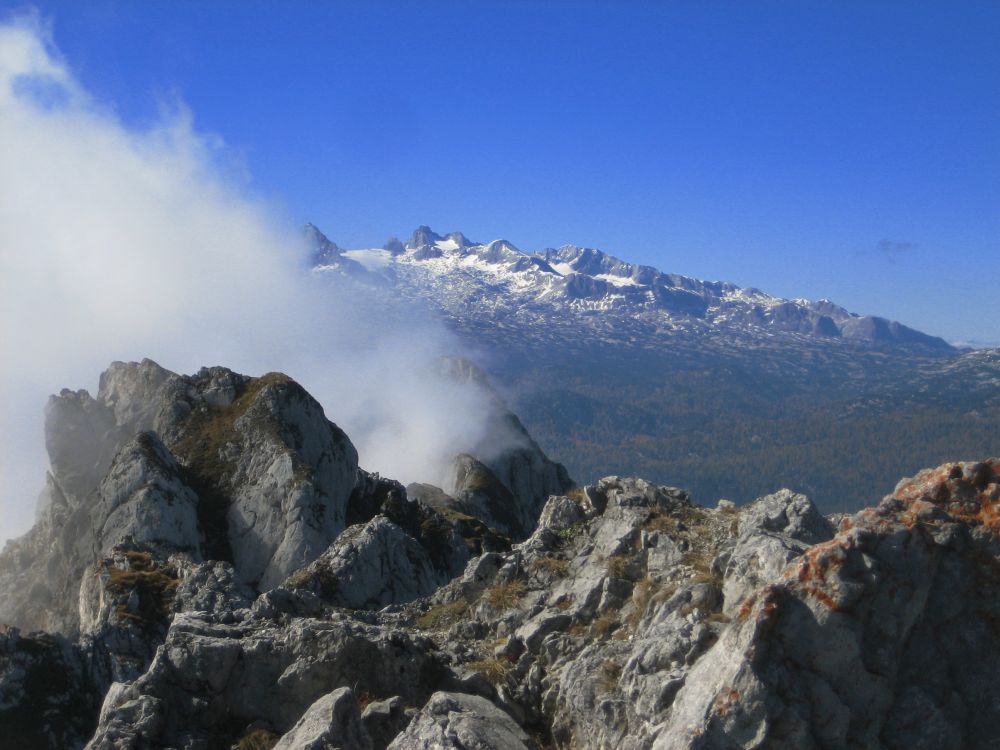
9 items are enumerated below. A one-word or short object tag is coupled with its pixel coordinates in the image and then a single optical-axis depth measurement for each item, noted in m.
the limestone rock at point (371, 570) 37.28
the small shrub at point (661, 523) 20.06
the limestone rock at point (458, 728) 12.22
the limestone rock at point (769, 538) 14.45
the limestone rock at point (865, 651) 10.98
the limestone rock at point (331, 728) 12.43
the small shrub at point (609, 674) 13.86
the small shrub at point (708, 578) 15.42
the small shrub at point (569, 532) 23.23
